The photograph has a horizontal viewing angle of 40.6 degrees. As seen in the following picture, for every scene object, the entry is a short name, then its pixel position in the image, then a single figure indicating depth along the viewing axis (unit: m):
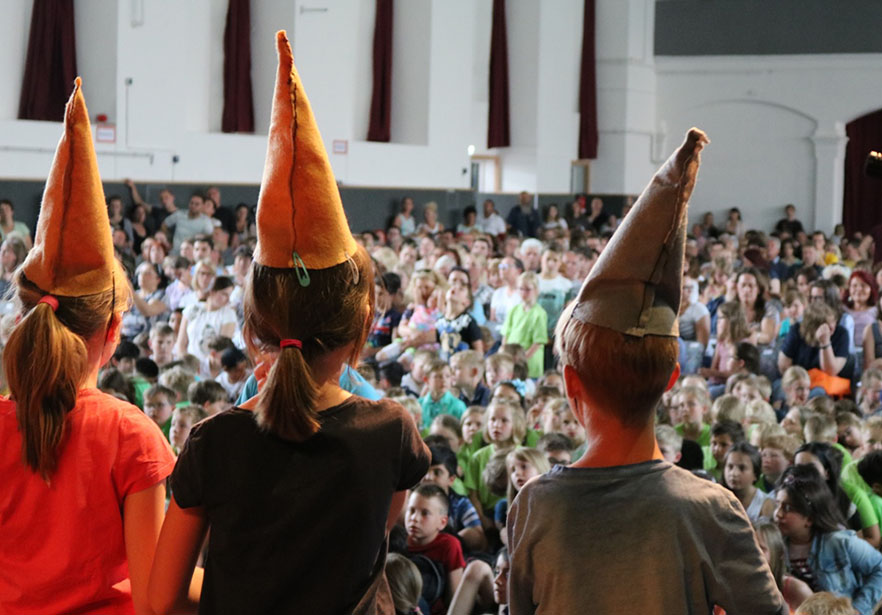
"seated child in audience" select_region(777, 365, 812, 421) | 6.03
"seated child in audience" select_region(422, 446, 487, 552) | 4.62
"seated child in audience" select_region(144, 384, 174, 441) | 5.52
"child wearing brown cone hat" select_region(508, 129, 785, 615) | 1.55
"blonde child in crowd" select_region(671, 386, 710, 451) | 5.54
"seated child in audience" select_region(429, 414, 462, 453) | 5.28
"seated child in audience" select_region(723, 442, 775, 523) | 4.53
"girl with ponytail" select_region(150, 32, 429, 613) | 1.63
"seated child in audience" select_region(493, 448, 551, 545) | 4.46
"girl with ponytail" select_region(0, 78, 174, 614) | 1.81
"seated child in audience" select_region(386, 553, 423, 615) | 3.80
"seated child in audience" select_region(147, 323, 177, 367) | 7.16
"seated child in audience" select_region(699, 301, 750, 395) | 6.99
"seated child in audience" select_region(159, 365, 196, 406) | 5.91
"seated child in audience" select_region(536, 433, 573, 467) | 4.79
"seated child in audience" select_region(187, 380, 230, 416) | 5.47
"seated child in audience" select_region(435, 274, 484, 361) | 7.19
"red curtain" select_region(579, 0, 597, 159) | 19.12
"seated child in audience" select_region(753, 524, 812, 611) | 3.64
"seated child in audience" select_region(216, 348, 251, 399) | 6.31
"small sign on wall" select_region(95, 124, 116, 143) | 12.77
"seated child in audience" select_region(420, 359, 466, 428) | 6.08
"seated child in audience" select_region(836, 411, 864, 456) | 5.27
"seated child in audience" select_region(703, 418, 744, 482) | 5.00
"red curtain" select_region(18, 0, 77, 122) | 12.78
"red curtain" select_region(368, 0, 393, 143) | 16.23
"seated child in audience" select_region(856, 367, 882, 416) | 5.85
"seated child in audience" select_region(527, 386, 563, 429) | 5.70
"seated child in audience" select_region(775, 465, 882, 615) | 3.98
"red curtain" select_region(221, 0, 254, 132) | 14.70
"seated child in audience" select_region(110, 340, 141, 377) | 6.80
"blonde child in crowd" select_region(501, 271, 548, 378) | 7.46
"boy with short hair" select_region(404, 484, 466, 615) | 4.24
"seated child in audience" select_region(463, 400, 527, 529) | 5.30
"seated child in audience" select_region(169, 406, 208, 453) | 4.96
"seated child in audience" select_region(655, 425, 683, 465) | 4.67
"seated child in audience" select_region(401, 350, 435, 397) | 6.36
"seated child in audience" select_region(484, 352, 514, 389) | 6.48
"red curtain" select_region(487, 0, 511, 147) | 18.03
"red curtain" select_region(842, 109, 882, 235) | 18.94
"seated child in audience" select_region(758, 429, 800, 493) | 4.84
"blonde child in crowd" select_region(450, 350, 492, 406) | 6.46
